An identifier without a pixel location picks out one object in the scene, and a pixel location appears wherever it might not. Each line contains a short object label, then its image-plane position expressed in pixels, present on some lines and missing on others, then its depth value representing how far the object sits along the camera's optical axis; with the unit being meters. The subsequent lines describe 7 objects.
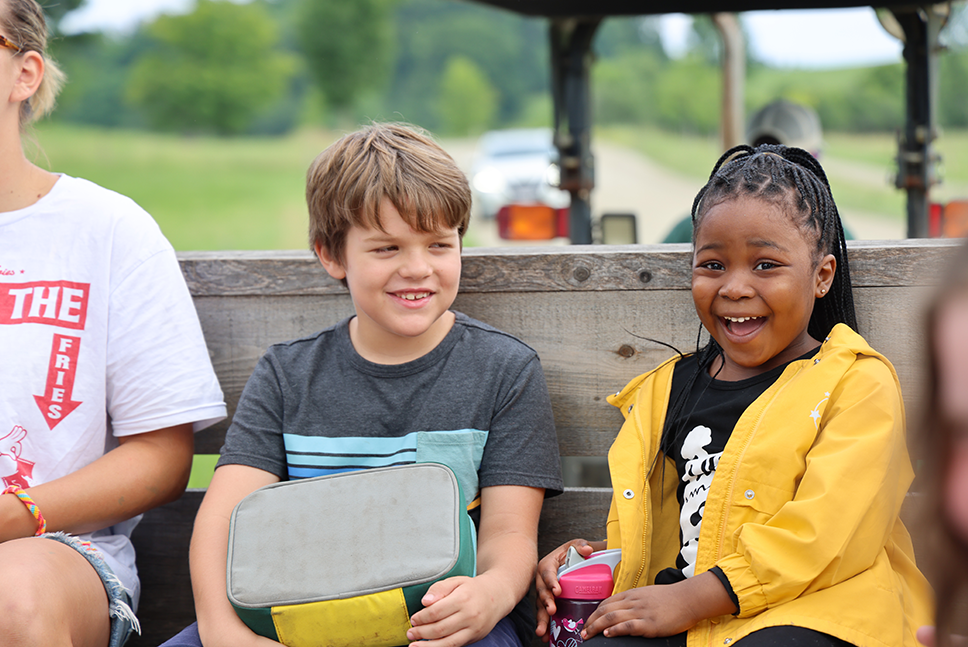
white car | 19.38
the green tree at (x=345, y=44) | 40.59
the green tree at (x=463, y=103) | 50.47
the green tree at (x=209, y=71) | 40.06
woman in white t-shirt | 1.83
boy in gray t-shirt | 1.80
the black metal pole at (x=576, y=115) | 4.14
